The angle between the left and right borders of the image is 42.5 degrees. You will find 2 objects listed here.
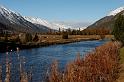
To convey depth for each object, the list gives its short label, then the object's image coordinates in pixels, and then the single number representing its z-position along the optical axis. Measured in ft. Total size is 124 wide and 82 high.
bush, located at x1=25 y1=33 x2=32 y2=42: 230.70
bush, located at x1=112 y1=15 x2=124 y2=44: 123.94
